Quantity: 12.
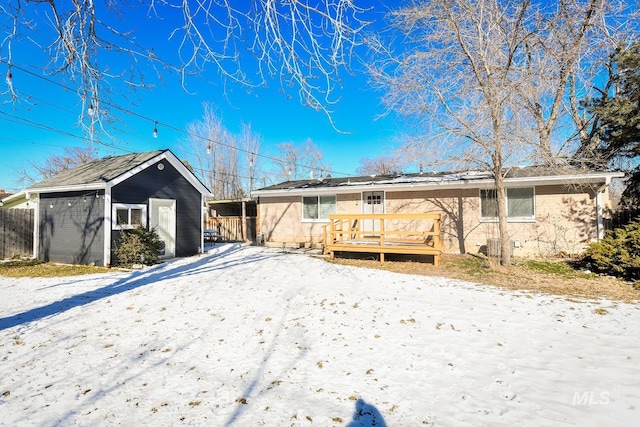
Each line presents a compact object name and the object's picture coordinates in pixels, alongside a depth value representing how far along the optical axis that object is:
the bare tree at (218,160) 29.44
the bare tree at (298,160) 35.03
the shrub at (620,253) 7.58
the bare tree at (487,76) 9.06
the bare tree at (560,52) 9.46
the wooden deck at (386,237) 9.92
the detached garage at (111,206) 10.24
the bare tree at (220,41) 2.63
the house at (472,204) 10.54
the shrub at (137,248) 10.17
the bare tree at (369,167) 39.42
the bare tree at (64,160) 28.65
